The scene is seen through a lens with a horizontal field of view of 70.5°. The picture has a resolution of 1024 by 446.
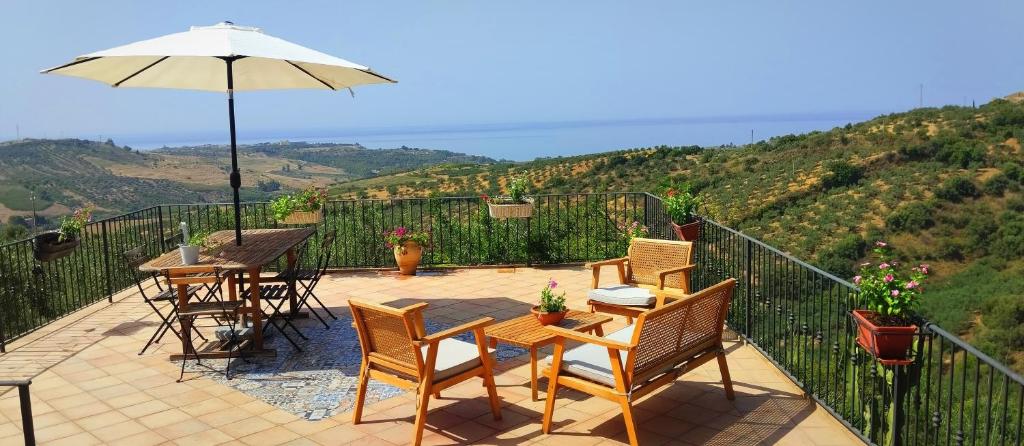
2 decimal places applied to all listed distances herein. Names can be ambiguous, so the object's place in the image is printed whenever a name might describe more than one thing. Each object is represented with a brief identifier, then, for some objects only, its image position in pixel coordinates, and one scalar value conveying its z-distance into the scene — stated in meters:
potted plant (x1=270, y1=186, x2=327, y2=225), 7.66
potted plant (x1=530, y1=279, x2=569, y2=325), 4.33
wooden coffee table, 3.99
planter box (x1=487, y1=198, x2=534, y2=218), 7.86
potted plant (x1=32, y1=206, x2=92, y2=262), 5.96
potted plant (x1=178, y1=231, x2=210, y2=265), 4.81
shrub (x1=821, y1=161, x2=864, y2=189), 25.59
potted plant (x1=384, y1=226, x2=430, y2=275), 7.92
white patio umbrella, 4.77
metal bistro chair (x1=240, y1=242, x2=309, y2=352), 5.33
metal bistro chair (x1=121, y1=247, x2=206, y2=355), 5.03
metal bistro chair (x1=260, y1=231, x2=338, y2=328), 5.48
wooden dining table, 4.80
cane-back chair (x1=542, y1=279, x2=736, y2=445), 3.35
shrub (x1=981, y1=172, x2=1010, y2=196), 23.94
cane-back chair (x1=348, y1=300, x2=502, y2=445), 3.45
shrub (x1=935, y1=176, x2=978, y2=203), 23.75
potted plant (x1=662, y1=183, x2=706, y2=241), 6.00
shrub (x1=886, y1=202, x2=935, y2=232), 22.53
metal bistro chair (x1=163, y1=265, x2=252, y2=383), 4.78
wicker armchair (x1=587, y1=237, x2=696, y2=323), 5.08
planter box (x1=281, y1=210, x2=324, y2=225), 7.77
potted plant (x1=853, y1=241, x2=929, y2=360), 2.85
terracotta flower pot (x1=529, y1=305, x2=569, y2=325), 4.33
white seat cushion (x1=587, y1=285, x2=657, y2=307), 4.98
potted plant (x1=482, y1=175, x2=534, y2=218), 7.88
